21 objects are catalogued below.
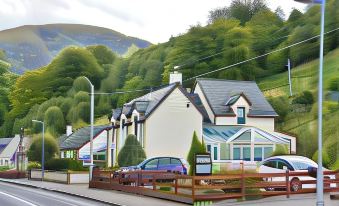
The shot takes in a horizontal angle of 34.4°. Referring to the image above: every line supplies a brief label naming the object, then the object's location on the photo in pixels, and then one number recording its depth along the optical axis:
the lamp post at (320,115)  15.27
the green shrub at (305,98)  70.25
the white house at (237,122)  48.53
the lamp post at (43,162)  52.53
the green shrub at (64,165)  50.91
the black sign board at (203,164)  24.72
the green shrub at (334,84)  63.27
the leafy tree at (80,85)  106.75
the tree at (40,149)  63.00
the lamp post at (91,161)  36.03
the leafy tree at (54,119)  94.88
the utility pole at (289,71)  84.49
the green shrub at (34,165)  63.33
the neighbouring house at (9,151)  98.32
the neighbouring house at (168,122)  48.62
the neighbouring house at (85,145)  64.12
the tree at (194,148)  41.80
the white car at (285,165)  27.58
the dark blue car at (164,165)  34.88
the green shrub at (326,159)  42.75
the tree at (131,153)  44.79
